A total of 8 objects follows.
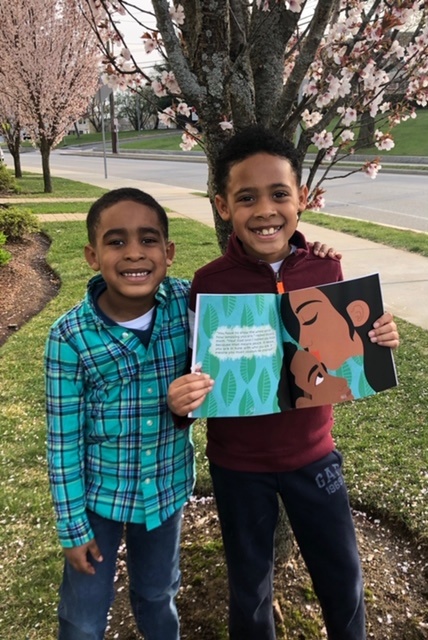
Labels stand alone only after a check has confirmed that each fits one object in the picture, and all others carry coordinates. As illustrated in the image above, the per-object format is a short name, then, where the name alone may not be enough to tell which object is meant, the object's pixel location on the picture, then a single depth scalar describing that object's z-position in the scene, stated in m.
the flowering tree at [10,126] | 17.92
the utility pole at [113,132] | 38.72
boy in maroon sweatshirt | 1.67
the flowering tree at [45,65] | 15.58
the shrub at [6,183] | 16.53
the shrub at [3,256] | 6.95
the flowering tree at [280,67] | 1.83
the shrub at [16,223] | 8.94
